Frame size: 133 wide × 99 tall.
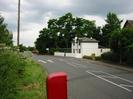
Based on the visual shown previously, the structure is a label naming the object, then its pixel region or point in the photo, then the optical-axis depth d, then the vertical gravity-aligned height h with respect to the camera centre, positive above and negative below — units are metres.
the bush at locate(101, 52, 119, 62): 20.08 -0.96
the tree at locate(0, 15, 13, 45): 9.80 +1.30
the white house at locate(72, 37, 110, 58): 33.36 +0.81
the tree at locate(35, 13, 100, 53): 42.98 +6.33
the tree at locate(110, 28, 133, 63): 17.82 +1.01
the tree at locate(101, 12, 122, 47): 41.16 +8.08
